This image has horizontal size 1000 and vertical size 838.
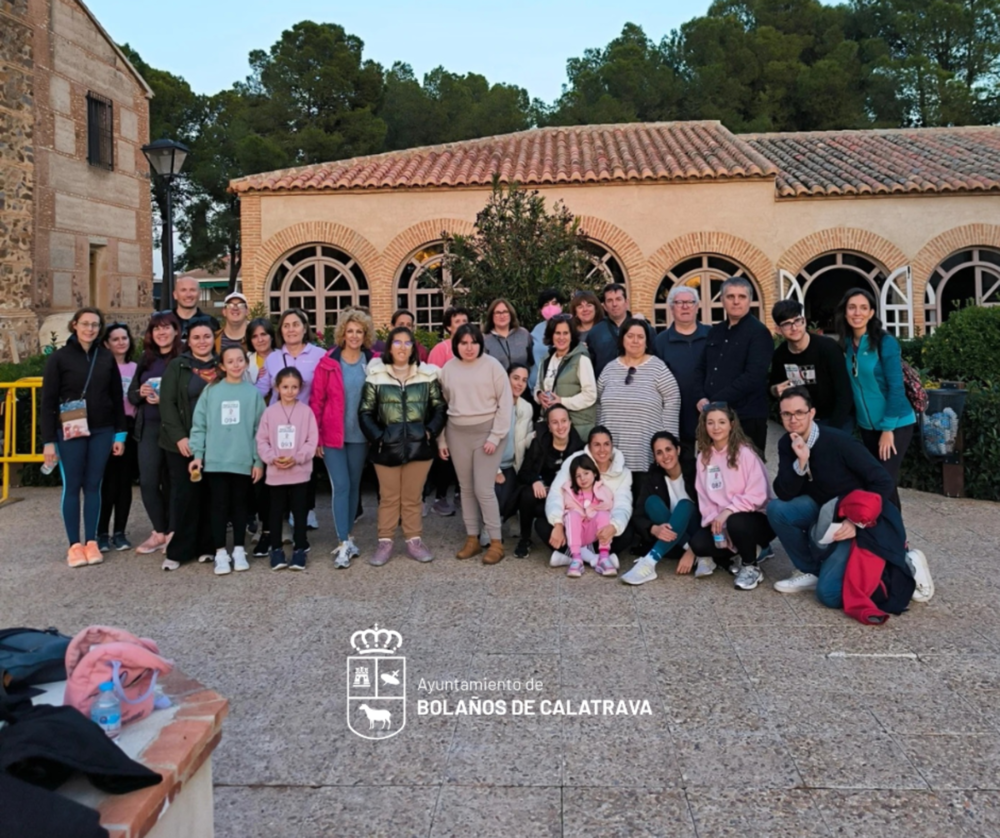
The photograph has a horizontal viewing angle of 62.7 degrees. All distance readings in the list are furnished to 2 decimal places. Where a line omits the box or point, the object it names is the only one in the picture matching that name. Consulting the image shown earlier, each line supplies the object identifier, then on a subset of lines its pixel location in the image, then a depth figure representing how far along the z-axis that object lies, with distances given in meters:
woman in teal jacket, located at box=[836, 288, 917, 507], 5.29
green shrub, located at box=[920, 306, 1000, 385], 8.79
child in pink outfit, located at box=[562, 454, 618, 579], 5.59
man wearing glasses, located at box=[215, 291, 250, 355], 6.49
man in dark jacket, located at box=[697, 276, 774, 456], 5.61
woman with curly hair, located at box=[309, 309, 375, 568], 5.88
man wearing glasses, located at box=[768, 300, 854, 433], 5.35
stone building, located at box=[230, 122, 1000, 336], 15.66
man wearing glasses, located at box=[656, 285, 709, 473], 6.05
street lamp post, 9.45
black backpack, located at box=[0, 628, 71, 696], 2.29
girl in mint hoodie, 5.73
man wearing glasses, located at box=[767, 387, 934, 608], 4.68
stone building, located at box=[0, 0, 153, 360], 15.72
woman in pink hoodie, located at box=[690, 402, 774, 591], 5.16
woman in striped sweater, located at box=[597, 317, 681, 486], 5.85
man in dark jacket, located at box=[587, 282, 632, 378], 6.51
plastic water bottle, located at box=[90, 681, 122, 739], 2.11
